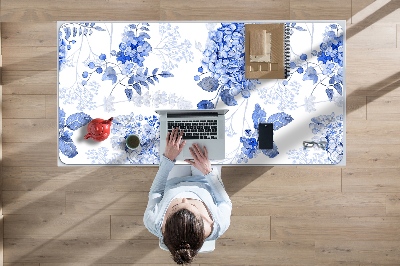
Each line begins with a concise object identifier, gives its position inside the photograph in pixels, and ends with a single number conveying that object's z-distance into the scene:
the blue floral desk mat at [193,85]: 2.38
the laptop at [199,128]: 2.25
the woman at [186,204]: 1.74
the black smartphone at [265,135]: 2.36
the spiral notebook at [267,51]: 2.32
